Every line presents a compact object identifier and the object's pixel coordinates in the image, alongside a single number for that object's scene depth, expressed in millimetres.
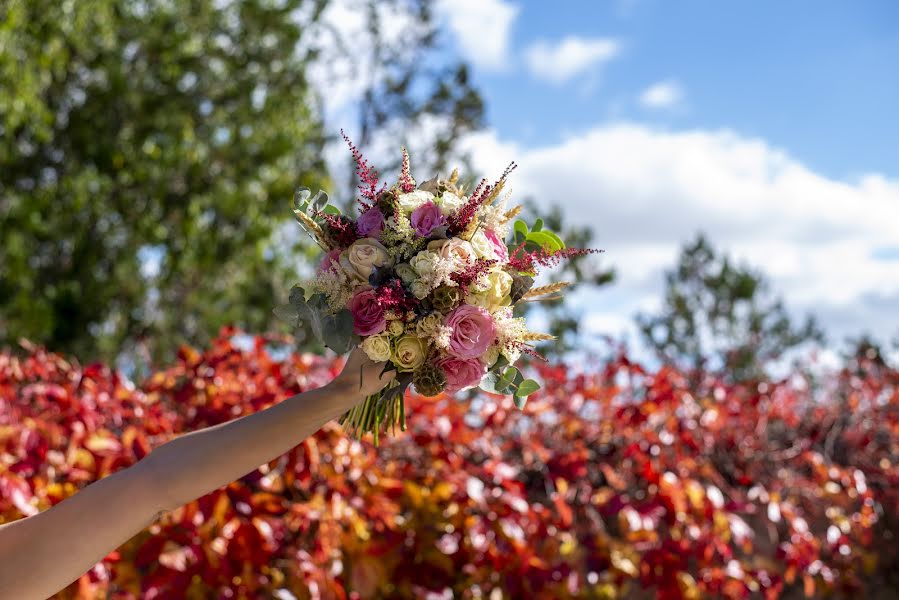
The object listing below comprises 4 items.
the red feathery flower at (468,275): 1809
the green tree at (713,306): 18234
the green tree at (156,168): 11820
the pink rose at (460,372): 1839
